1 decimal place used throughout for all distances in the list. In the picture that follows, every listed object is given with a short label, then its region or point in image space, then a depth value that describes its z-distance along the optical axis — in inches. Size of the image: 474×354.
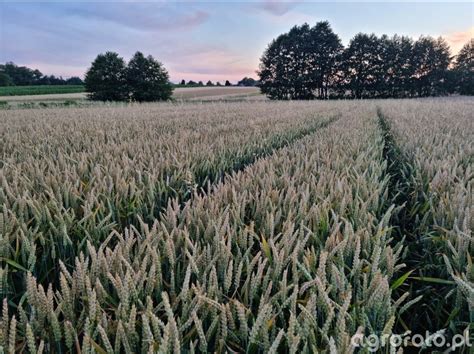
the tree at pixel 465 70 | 2257.6
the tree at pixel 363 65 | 2063.2
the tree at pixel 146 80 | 1636.3
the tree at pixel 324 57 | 2112.5
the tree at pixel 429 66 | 2121.1
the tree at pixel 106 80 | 1619.1
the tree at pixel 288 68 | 2022.6
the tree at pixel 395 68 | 2054.6
